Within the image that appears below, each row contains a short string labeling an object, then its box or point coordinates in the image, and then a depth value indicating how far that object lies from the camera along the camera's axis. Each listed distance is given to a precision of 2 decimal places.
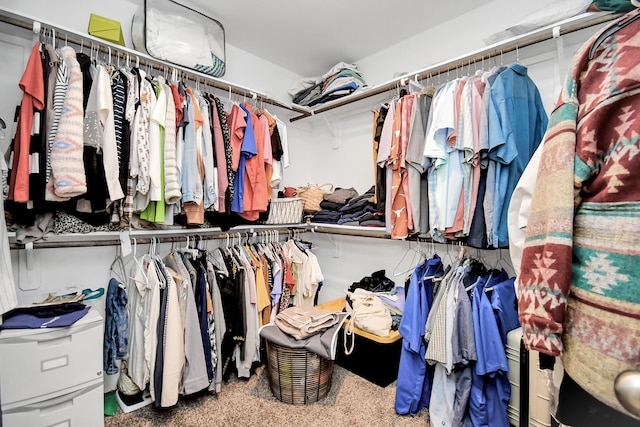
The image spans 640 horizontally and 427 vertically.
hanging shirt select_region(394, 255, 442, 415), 1.70
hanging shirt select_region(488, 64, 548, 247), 1.45
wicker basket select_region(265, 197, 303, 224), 2.39
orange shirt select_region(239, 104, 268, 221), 2.08
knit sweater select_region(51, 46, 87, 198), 1.33
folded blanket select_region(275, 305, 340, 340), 1.78
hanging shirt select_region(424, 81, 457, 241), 1.66
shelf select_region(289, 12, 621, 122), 1.38
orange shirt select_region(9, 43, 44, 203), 1.30
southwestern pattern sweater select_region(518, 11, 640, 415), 0.53
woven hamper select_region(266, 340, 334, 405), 1.75
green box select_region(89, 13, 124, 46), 1.64
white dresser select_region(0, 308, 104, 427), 1.24
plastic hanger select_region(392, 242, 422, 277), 2.30
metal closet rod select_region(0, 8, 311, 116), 1.40
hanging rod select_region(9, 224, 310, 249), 1.60
